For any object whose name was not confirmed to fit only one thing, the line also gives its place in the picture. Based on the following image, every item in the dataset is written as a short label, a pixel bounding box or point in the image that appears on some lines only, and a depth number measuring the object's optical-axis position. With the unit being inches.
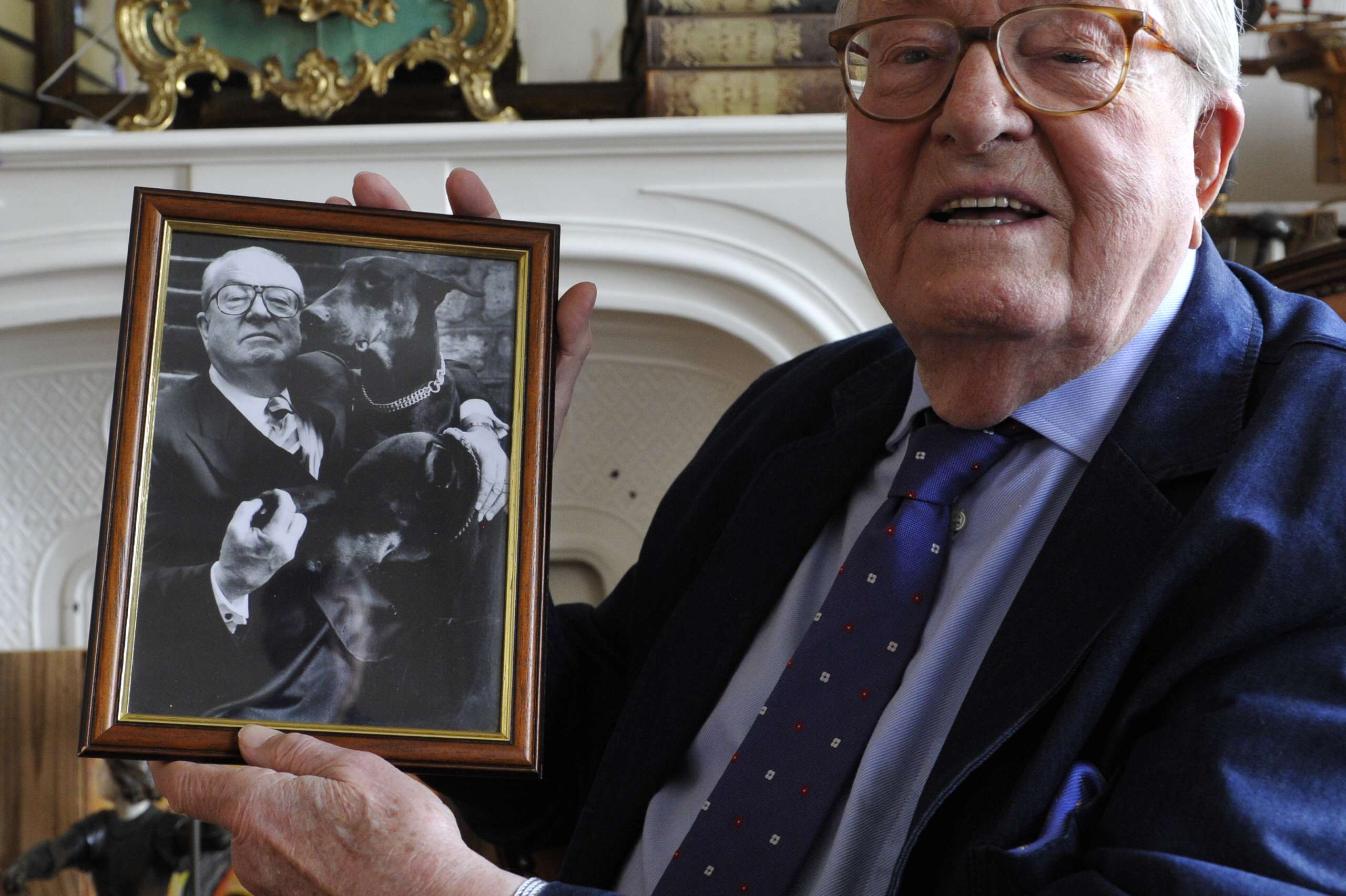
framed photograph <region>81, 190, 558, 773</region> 33.0
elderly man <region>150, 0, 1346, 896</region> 28.9
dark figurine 79.5
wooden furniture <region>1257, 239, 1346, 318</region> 48.8
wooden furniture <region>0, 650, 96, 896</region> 84.2
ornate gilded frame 77.2
